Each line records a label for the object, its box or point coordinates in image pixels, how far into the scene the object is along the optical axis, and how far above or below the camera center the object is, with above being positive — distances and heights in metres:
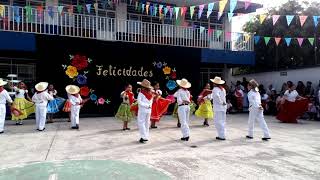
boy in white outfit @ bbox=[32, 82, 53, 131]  13.40 -0.64
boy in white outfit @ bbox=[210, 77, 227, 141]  11.42 -0.71
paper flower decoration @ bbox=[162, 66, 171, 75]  19.44 +0.57
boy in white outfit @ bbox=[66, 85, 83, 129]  13.57 -0.73
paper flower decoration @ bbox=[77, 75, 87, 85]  17.57 +0.11
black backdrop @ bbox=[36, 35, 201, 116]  16.92 +0.98
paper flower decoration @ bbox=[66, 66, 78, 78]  17.30 +0.45
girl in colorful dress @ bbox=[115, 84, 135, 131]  13.08 -0.85
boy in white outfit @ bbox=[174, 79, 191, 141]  11.12 -0.68
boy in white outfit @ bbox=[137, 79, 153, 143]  10.77 -0.73
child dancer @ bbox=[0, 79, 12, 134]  12.62 -0.66
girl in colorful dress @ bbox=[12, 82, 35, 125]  14.55 -0.84
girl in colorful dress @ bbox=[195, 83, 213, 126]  14.22 -0.92
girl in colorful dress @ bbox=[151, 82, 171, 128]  13.59 -0.86
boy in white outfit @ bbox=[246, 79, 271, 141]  11.60 -0.71
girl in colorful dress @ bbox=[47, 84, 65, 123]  15.36 -0.87
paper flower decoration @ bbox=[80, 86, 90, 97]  17.69 -0.42
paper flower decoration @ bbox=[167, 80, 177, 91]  19.55 -0.15
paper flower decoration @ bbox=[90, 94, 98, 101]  17.89 -0.68
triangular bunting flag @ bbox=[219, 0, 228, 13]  15.31 +2.99
